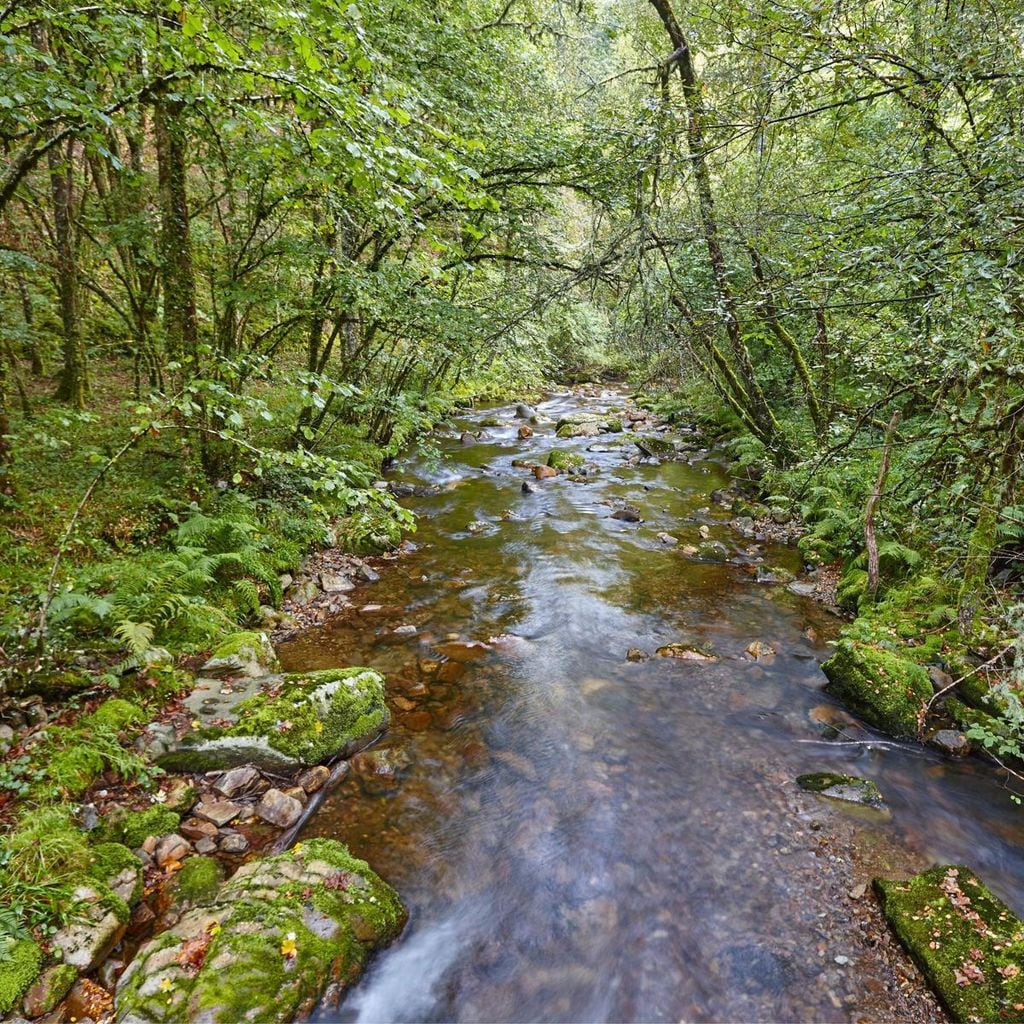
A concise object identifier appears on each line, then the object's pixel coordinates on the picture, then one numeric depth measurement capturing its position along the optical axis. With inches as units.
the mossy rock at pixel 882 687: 206.2
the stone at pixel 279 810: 164.7
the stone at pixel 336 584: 308.3
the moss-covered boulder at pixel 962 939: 116.3
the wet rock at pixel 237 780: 167.9
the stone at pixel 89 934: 113.7
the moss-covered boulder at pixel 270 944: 107.7
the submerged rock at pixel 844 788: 180.1
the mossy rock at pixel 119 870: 130.5
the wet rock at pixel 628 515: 440.8
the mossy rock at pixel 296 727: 173.8
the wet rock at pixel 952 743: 198.1
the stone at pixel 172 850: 144.6
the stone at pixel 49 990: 104.2
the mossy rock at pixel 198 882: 136.4
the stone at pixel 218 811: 159.8
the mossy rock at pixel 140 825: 143.9
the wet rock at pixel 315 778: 178.1
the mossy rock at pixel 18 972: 101.7
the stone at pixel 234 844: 152.8
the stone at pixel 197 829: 154.1
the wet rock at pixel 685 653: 262.7
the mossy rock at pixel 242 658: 208.4
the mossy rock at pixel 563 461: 574.9
